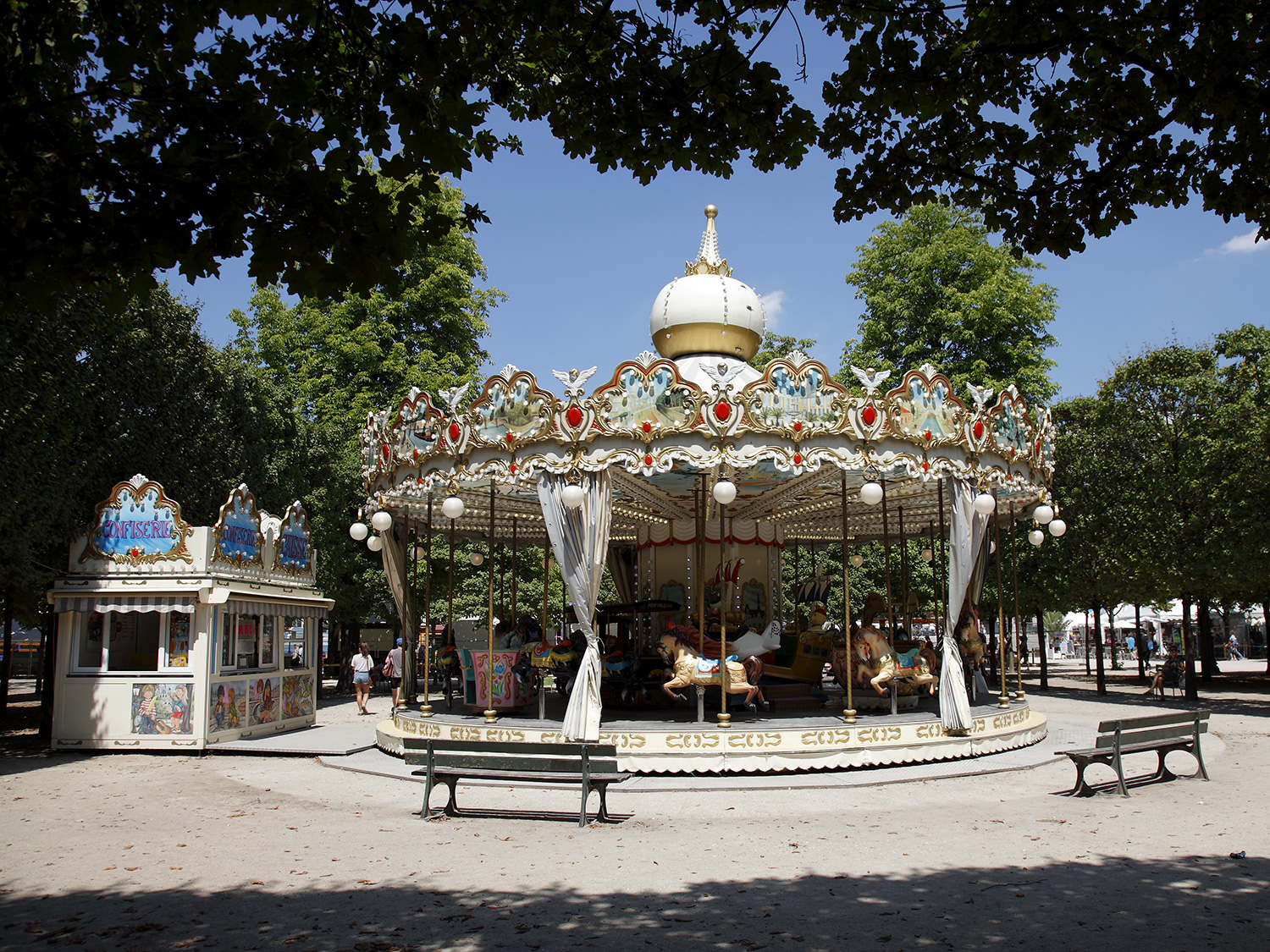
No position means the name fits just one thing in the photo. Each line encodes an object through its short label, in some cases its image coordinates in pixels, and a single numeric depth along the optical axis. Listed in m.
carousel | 11.30
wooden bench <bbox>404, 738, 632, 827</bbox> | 8.49
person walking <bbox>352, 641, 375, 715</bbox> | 20.73
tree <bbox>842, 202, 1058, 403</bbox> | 24.84
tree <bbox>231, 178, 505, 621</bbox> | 23.56
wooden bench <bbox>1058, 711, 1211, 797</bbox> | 9.42
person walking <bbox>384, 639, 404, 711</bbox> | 21.73
